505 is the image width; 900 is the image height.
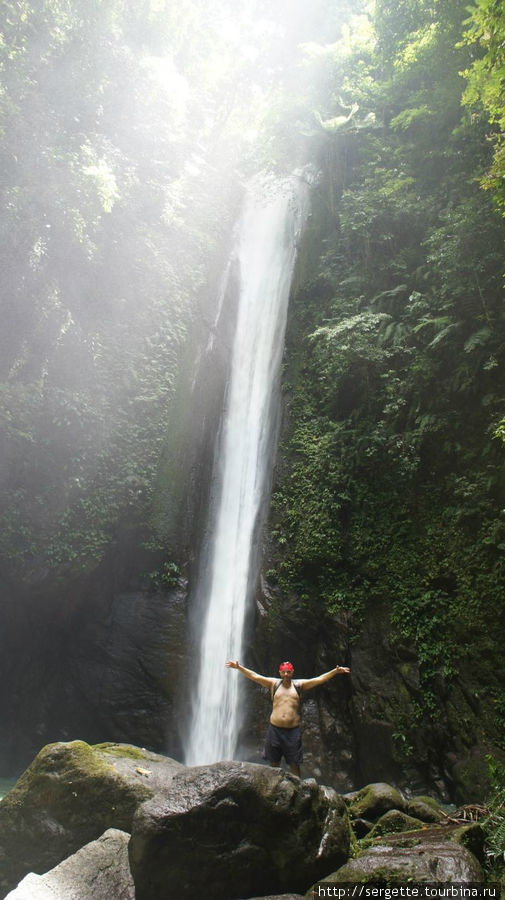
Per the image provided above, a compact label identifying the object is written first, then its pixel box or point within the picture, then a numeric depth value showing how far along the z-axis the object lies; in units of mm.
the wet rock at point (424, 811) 5246
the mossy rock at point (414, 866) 3418
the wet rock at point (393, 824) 4704
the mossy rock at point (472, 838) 4047
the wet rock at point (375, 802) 5250
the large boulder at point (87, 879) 3877
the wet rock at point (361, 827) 4844
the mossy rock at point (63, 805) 4785
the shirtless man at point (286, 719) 6043
